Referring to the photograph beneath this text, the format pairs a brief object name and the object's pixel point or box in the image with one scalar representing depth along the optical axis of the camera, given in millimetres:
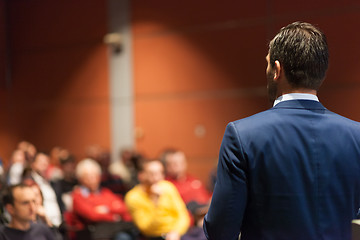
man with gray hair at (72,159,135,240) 5145
